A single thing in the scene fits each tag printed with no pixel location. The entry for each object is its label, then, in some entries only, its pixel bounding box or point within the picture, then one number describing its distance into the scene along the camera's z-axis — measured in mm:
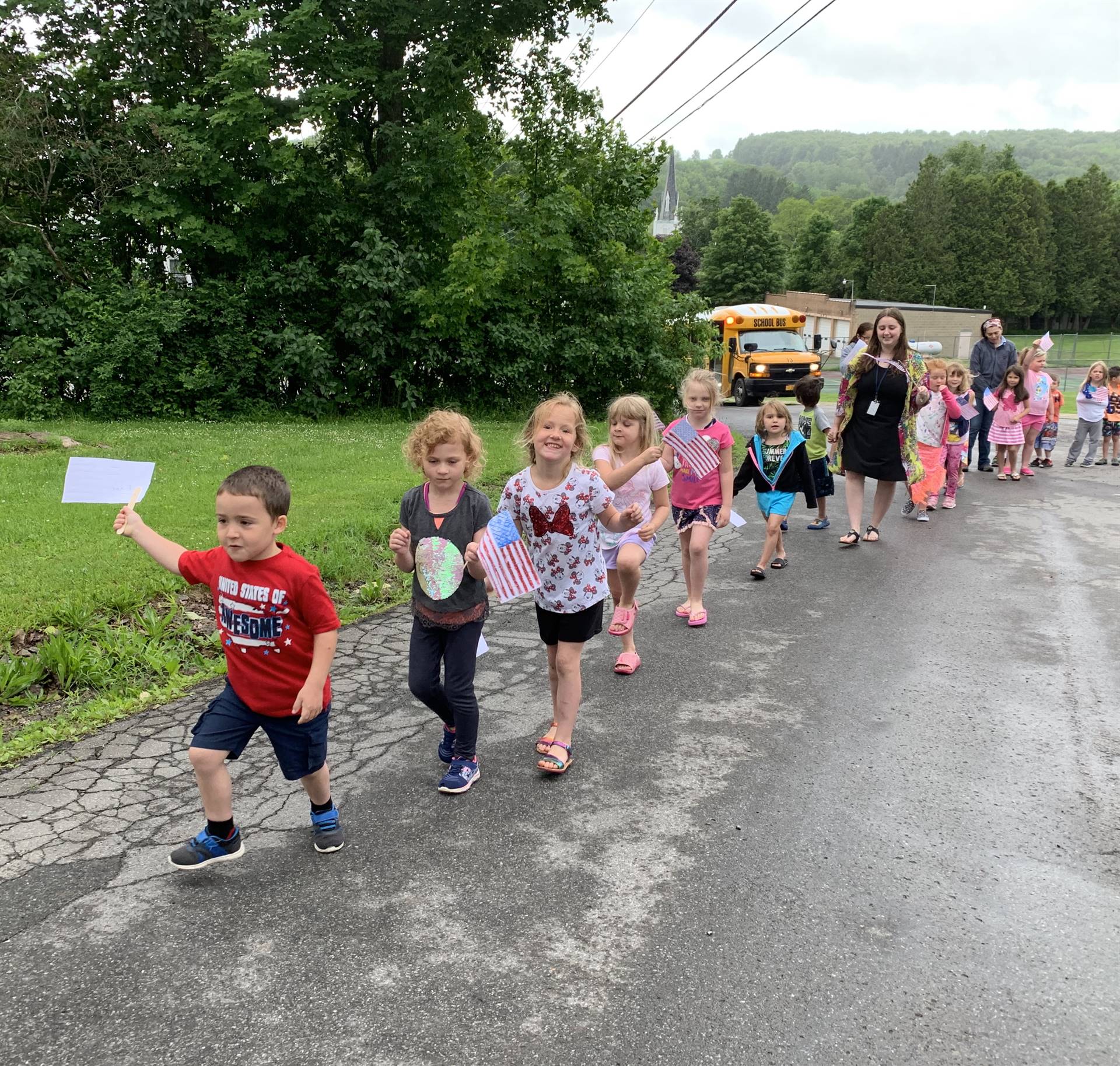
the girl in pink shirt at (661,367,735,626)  6090
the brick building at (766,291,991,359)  60750
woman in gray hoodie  12914
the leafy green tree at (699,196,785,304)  74688
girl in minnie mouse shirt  4086
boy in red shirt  3199
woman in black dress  8398
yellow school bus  26984
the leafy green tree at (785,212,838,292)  86062
